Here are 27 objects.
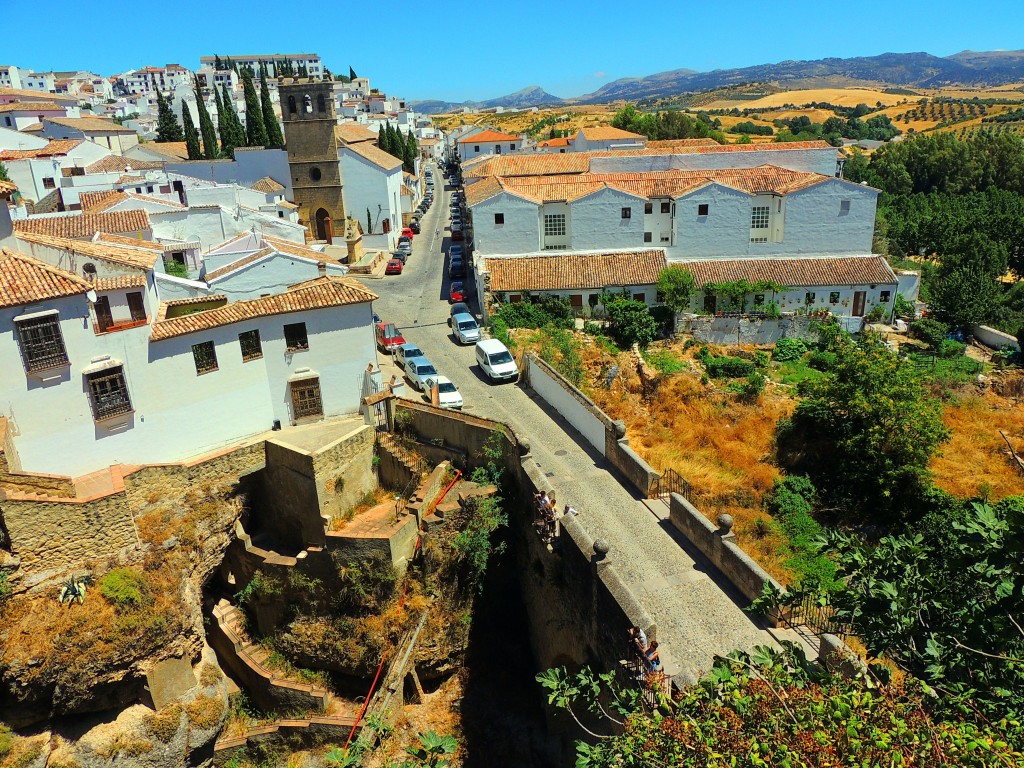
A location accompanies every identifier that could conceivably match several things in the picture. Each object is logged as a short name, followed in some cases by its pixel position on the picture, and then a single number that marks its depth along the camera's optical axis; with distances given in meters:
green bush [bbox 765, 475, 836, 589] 18.66
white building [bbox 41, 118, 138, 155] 71.62
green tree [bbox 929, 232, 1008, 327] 38.88
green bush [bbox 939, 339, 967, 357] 36.41
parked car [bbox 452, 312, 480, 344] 34.09
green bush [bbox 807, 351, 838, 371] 33.94
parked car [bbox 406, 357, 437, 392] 28.03
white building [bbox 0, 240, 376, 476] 20.00
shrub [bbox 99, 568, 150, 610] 20.17
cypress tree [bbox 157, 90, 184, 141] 75.88
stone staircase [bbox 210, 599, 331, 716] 22.09
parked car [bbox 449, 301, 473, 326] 37.69
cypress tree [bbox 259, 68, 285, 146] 66.94
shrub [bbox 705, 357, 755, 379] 33.03
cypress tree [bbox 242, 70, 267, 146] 65.69
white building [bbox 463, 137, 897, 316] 39.53
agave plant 19.77
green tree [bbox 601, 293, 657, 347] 35.84
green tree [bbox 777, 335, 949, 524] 21.69
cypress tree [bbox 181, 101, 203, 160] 64.44
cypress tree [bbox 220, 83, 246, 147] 65.69
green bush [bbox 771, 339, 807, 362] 35.56
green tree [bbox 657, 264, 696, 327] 36.62
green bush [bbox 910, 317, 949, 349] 37.34
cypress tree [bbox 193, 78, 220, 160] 62.91
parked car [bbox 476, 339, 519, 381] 29.12
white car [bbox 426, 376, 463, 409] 26.17
